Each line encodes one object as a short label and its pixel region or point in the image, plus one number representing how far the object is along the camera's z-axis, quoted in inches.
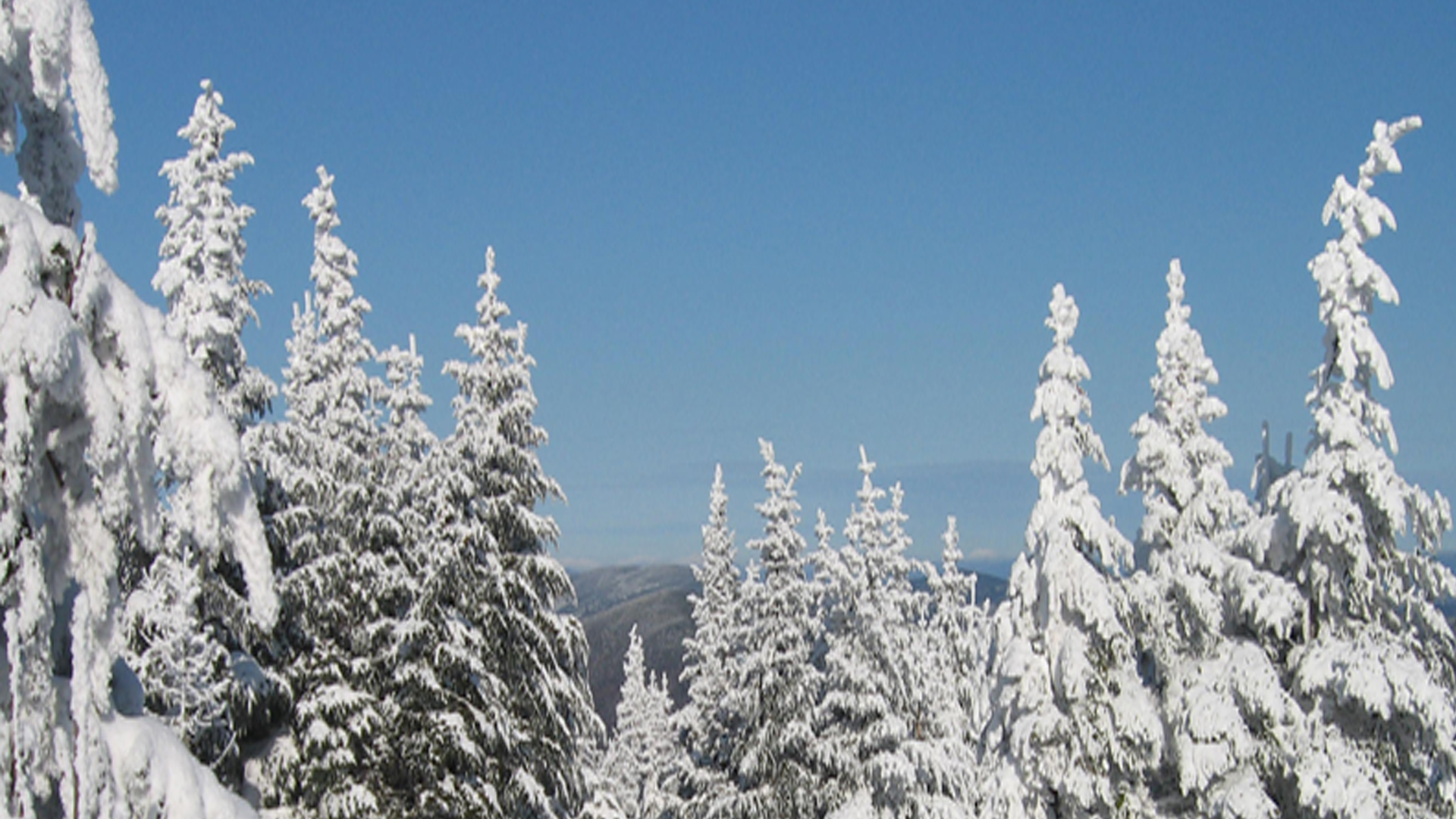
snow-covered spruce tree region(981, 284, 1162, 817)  761.6
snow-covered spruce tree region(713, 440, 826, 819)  1139.9
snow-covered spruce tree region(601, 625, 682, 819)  2345.0
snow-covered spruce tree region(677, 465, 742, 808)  1339.8
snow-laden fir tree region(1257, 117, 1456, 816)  689.0
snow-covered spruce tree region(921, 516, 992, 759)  1674.5
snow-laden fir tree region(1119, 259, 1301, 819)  729.0
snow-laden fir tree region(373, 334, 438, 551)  909.8
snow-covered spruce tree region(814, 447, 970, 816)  1135.6
